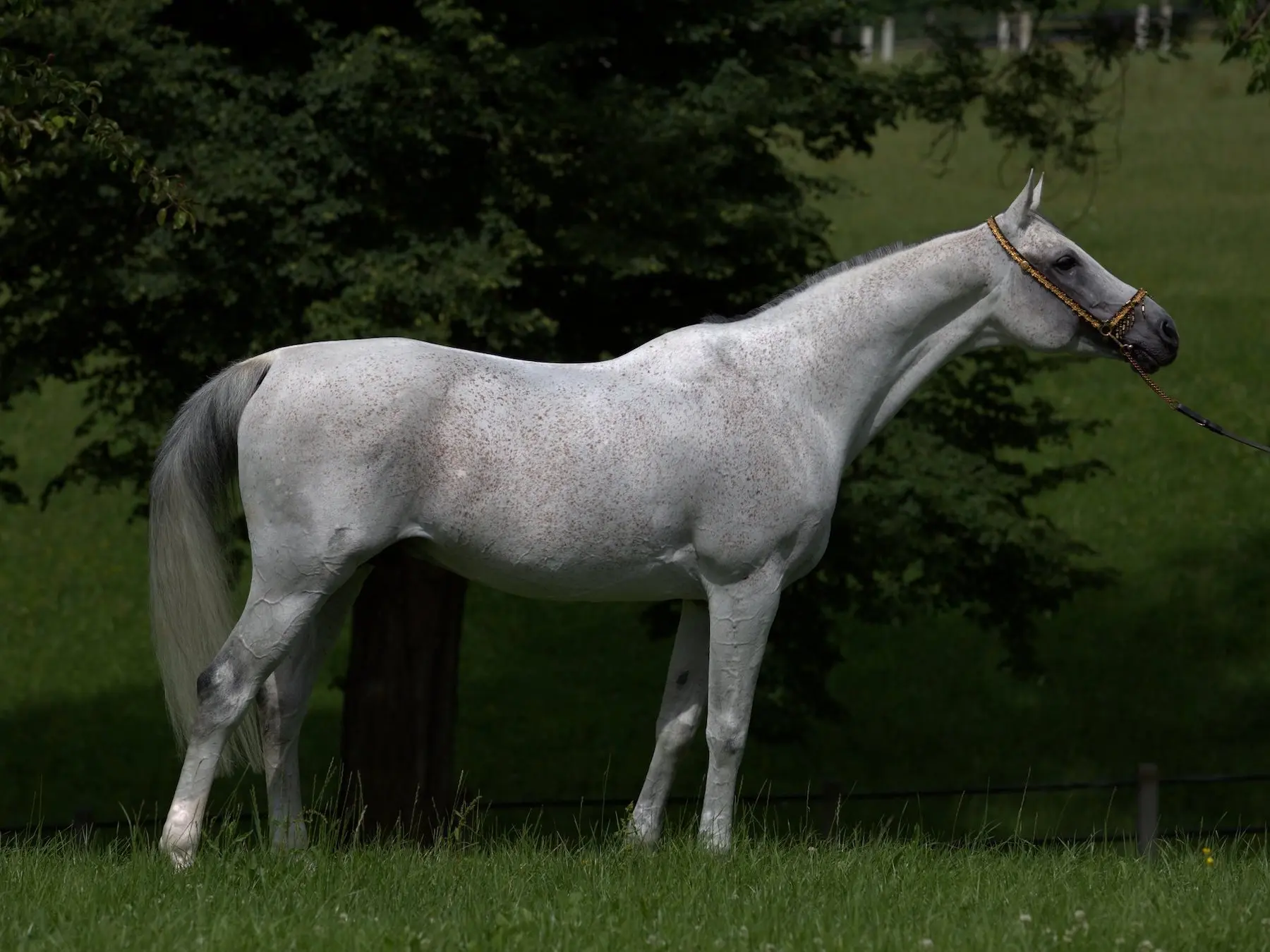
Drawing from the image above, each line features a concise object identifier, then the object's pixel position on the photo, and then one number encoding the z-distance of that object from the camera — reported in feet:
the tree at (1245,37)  65.51
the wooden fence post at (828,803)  70.69
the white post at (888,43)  424.46
